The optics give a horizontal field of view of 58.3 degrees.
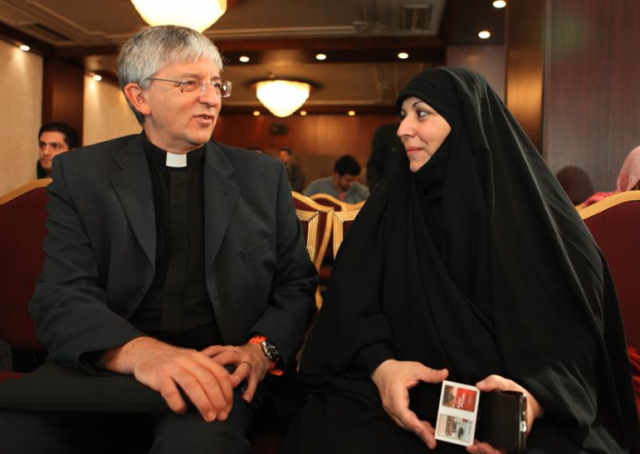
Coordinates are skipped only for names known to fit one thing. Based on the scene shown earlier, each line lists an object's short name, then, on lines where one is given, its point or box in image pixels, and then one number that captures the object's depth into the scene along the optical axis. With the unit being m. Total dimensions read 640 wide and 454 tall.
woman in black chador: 1.27
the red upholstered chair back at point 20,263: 1.93
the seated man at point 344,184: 6.19
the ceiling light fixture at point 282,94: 10.02
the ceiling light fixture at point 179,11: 5.11
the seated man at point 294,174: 9.82
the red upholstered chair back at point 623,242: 1.71
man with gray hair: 1.35
